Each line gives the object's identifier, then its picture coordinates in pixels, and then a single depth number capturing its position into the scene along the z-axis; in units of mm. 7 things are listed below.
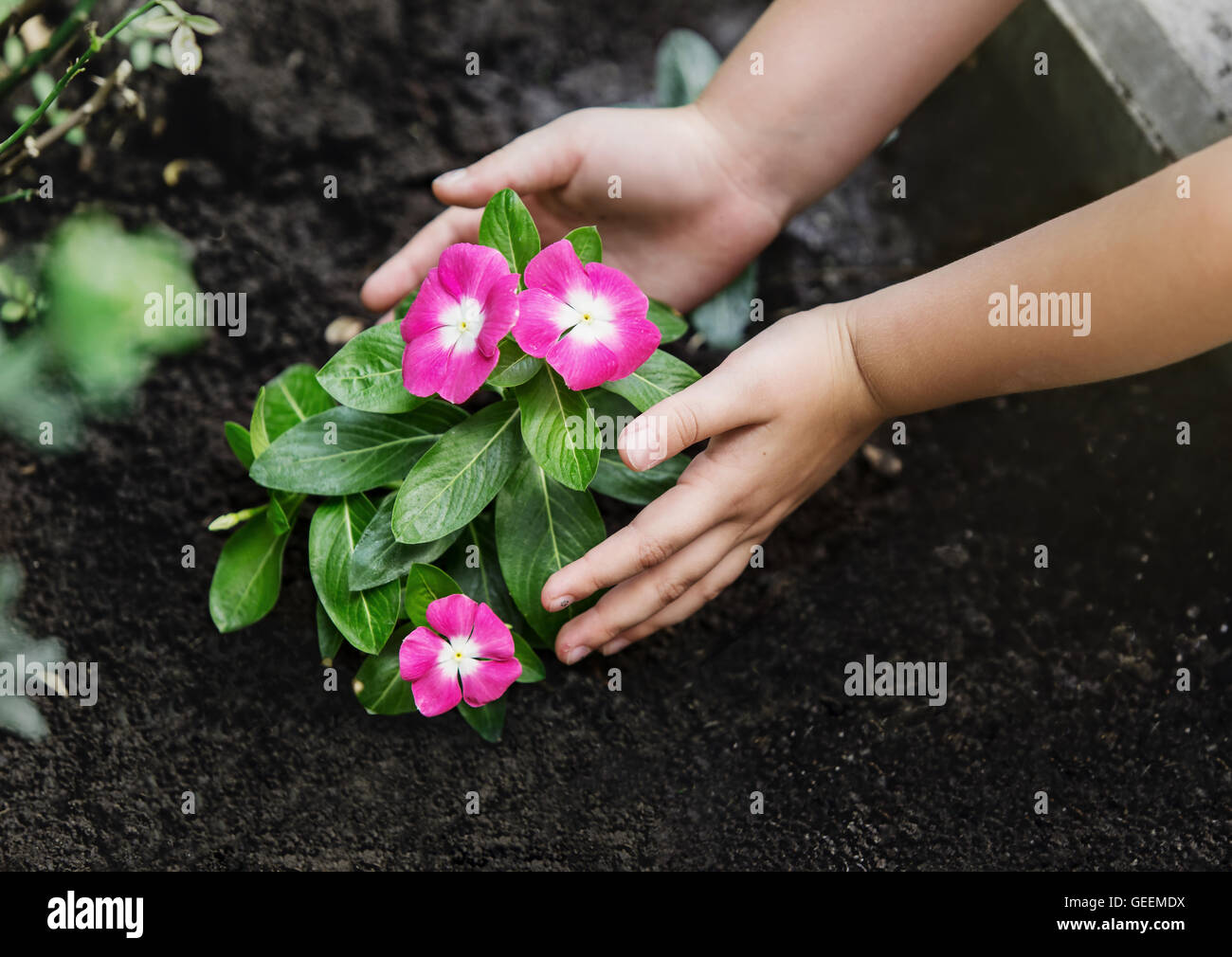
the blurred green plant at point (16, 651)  1013
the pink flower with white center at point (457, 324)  925
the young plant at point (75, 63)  951
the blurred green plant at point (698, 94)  1057
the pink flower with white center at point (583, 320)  921
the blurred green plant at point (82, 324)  1042
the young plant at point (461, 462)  926
